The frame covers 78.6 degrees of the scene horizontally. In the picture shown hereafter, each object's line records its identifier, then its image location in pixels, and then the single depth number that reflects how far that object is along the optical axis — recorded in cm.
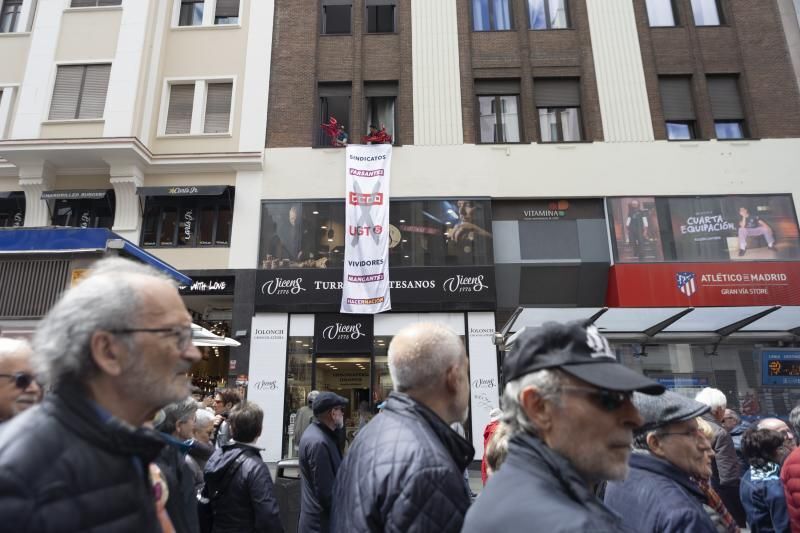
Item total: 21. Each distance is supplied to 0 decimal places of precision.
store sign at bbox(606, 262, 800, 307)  1355
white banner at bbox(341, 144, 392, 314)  1377
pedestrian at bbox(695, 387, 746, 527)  608
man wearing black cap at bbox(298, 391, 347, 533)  444
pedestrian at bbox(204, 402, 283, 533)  374
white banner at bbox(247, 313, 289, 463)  1285
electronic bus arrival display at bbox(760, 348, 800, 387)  1099
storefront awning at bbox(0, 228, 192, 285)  574
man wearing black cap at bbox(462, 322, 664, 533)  142
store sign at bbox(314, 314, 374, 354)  1363
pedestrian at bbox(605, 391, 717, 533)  213
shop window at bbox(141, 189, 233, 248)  1460
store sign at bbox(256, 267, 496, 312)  1386
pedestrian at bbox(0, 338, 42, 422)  229
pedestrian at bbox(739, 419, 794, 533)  392
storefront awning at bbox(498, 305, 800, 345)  1039
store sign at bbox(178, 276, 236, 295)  1402
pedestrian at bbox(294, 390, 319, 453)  1029
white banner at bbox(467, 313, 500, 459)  1291
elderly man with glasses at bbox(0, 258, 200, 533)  123
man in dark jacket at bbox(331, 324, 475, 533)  201
